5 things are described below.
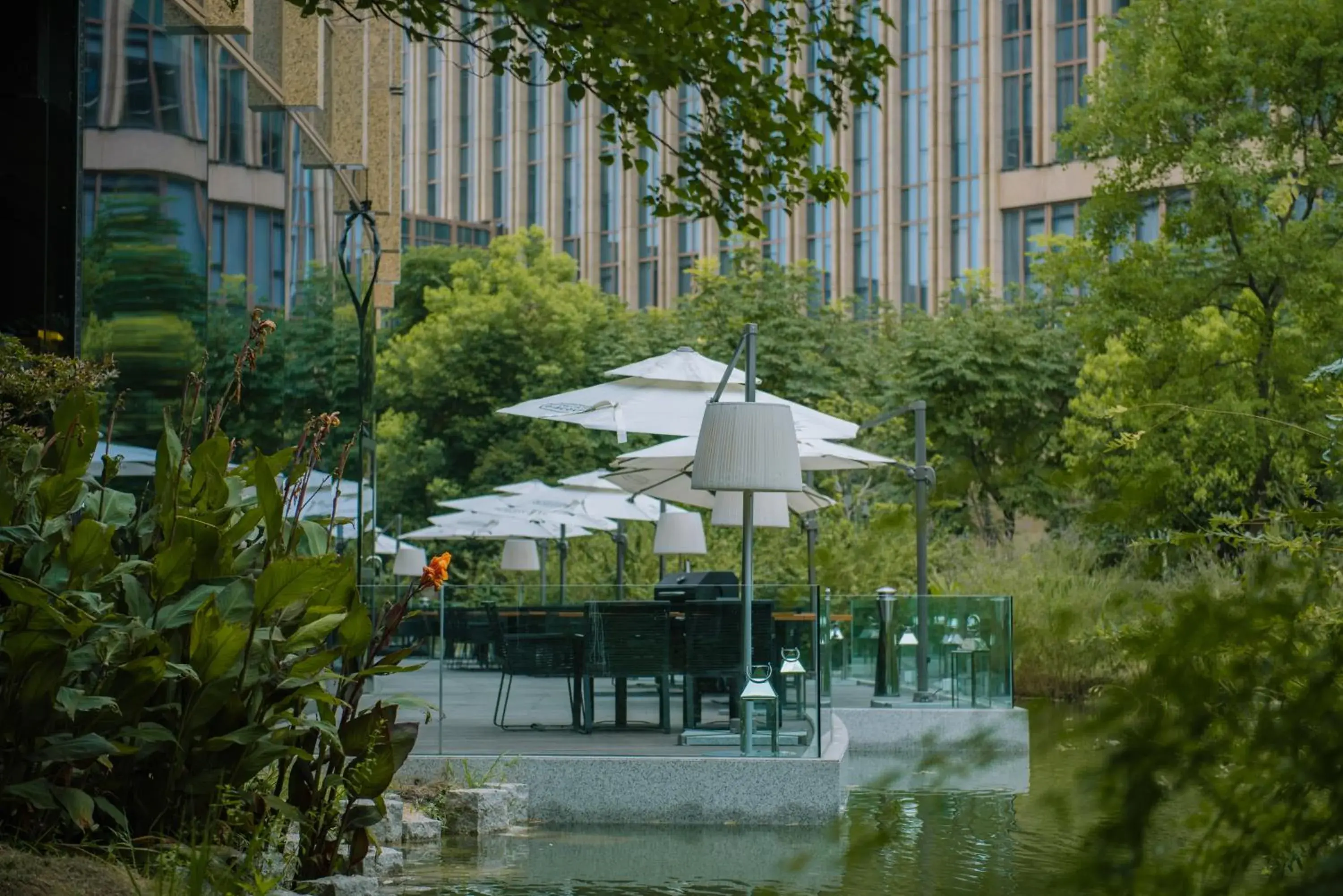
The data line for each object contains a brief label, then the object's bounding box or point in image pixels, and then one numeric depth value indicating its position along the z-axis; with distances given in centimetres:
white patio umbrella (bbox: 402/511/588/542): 2103
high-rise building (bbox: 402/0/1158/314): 5497
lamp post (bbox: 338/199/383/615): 1089
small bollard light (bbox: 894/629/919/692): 1282
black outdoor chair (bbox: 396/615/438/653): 1001
